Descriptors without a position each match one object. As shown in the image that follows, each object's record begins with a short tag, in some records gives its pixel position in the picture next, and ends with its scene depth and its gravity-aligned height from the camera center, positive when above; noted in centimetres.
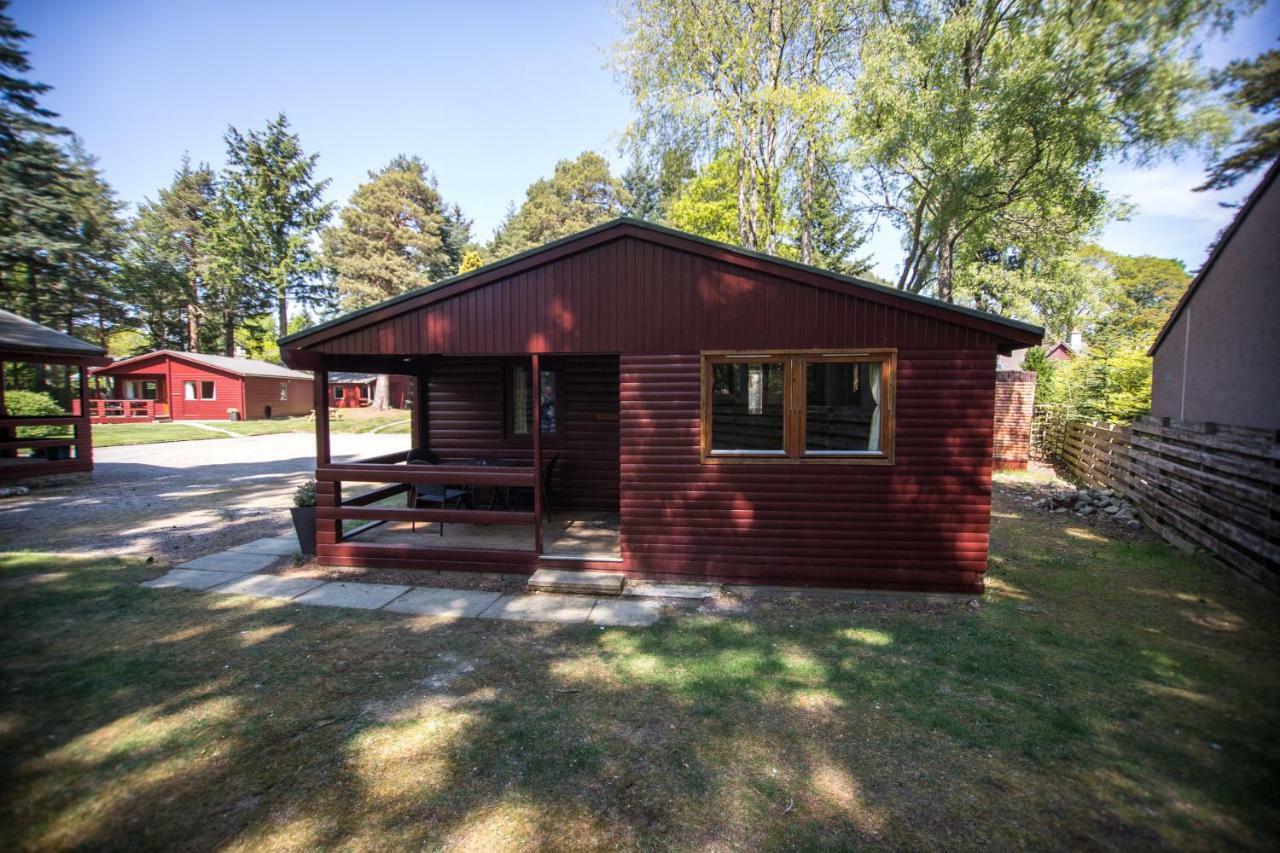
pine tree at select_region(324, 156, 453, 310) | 3459 +1008
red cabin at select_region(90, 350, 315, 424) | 2867 +51
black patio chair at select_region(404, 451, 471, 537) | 732 -128
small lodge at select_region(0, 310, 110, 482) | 1086 -44
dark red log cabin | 544 -6
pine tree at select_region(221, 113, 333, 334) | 3725 +1272
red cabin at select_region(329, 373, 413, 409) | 3878 +50
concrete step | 570 -187
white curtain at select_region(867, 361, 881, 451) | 556 -12
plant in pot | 660 -140
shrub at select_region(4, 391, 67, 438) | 1471 -31
